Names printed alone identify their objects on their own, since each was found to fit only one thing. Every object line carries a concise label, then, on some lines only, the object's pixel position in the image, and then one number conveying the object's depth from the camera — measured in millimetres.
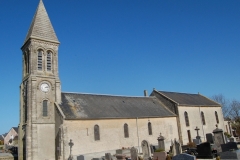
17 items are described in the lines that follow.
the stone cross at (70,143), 22250
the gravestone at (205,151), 18391
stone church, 23391
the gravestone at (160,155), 18959
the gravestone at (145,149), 22319
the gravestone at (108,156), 21875
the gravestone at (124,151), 24156
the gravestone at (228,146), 17719
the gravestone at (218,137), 22662
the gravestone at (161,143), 24038
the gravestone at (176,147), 21980
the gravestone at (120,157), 21653
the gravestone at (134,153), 19844
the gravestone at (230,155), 13930
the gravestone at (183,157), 12676
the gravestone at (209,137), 31334
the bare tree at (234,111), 56869
